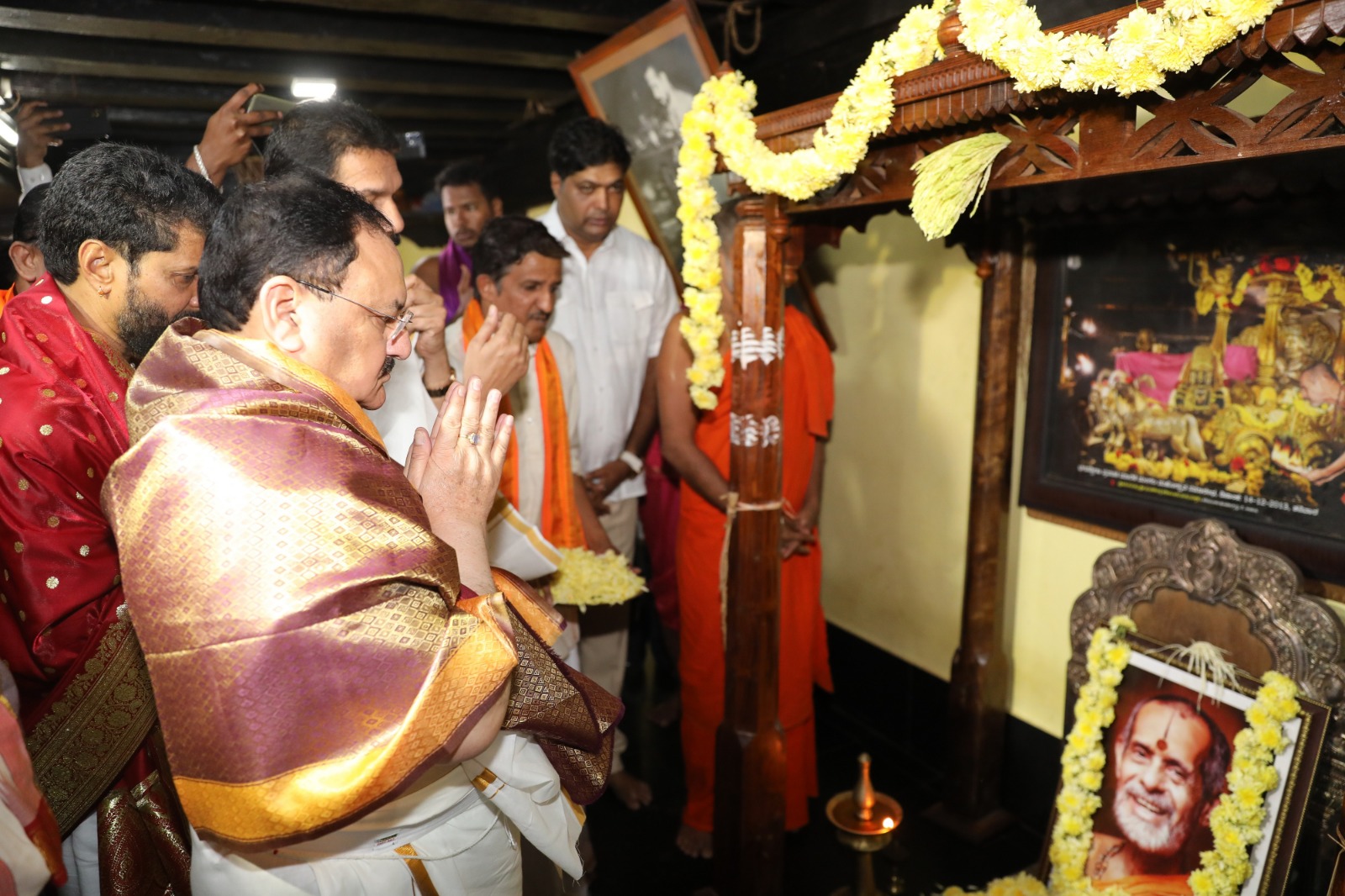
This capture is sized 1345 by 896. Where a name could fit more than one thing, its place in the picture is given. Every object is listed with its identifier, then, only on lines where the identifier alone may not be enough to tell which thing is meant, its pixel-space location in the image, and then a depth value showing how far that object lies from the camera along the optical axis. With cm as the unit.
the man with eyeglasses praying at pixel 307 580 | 125
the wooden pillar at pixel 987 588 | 313
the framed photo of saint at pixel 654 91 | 358
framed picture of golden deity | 240
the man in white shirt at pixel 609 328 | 367
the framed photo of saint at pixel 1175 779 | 228
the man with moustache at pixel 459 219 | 477
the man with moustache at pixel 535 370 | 310
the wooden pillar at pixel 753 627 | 263
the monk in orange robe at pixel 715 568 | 333
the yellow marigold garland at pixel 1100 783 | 232
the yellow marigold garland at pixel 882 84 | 146
